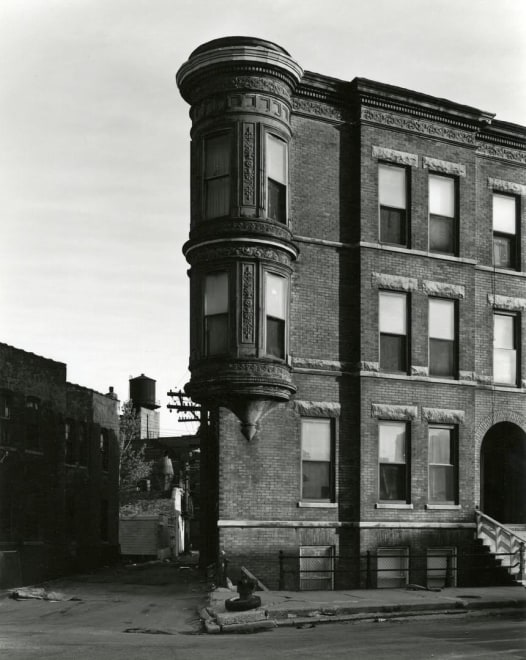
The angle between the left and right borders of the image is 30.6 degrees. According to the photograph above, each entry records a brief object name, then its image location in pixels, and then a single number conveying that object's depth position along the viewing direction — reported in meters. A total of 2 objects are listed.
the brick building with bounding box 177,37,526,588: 23.55
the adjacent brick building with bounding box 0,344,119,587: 32.81
